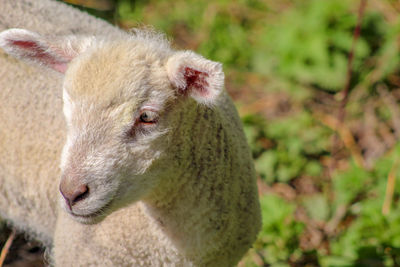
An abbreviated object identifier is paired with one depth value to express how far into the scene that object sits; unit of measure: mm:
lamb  4648
